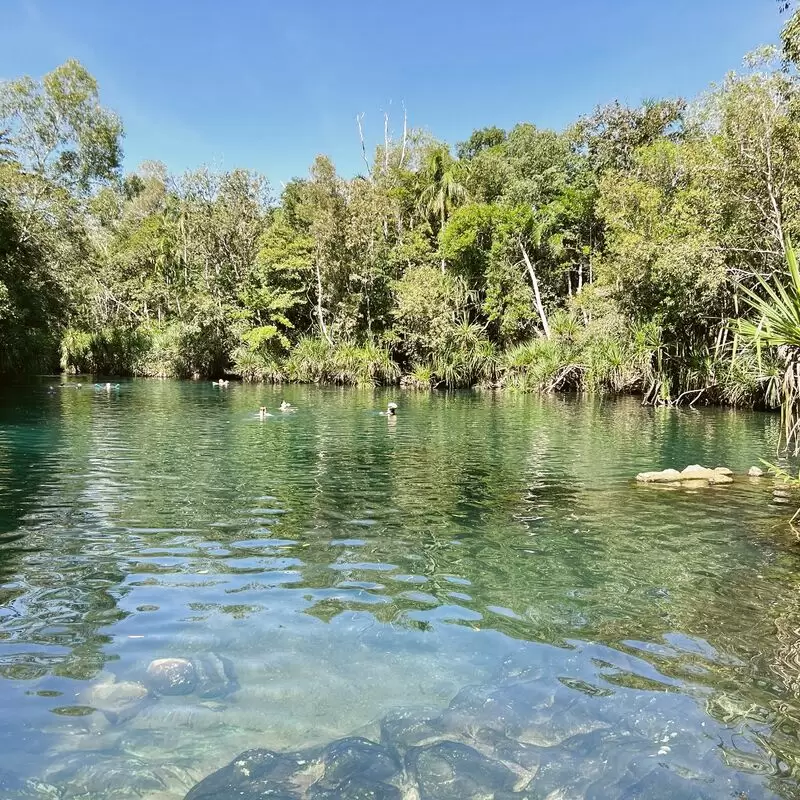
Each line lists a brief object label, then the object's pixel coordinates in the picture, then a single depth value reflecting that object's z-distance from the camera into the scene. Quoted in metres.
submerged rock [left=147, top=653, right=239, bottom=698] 4.23
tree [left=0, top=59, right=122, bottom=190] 31.56
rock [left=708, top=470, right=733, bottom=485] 11.41
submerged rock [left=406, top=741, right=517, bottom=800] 3.23
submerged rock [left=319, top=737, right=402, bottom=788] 3.32
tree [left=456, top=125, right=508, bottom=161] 54.25
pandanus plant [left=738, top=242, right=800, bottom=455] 6.69
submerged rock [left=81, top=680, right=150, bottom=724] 3.95
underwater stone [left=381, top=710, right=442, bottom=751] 3.69
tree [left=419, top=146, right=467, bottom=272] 43.97
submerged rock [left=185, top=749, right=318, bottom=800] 3.18
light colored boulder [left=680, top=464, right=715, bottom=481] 11.55
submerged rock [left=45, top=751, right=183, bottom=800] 3.24
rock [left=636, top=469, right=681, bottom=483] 11.45
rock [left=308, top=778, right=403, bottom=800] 3.18
